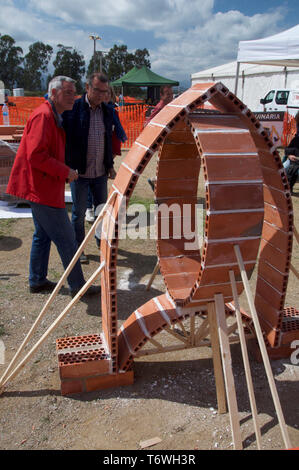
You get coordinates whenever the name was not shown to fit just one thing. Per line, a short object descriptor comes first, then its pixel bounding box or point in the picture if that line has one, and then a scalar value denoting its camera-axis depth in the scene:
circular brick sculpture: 2.31
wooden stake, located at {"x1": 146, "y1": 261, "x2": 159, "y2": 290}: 3.96
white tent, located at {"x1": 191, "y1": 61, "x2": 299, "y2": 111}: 19.11
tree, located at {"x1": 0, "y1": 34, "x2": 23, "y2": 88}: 61.69
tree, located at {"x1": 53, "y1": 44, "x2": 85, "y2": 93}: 57.59
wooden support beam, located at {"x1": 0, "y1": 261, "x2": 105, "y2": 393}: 2.59
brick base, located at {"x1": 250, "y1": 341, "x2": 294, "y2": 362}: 3.17
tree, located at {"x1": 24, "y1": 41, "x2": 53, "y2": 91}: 63.47
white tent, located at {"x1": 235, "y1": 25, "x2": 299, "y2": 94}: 8.22
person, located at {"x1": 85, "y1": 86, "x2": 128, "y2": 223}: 4.68
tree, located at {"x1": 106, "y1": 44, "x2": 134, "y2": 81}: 61.75
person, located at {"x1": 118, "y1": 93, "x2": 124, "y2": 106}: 25.21
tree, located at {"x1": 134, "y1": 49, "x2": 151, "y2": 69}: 67.15
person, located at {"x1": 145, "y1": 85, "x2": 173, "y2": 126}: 6.11
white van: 14.80
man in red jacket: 3.19
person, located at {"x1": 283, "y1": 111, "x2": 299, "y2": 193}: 7.85
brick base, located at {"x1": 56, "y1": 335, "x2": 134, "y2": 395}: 2.73
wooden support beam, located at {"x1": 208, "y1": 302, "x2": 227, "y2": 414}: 2.63
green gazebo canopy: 25.47
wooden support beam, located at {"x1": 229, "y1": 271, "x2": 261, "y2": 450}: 2.15
